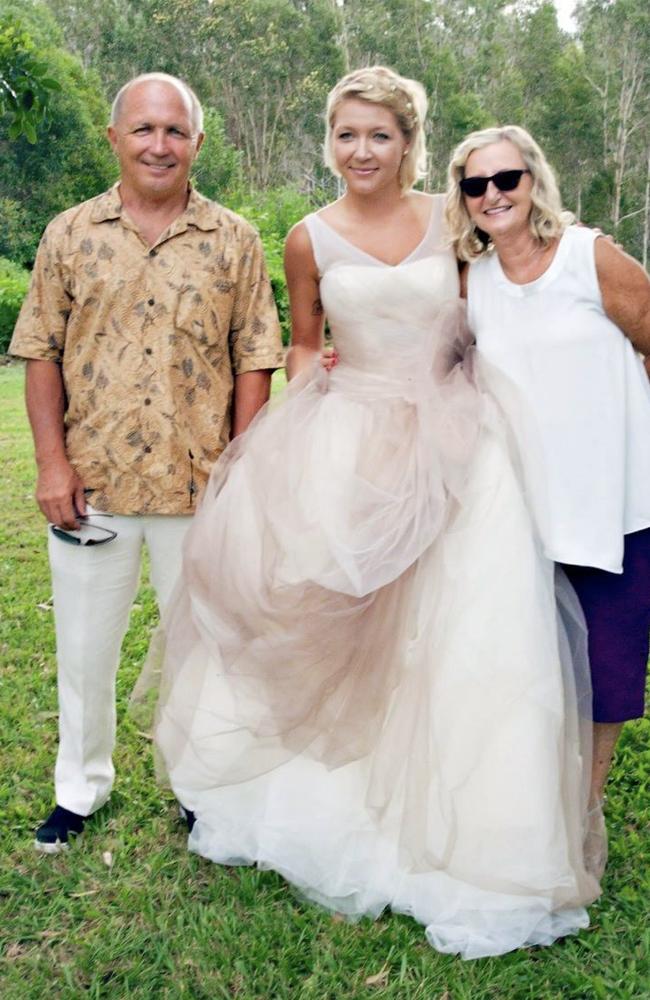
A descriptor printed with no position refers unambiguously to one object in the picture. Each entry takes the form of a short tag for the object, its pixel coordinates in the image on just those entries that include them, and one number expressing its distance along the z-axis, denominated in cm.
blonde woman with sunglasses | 312
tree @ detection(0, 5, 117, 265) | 2839
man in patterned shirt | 331
